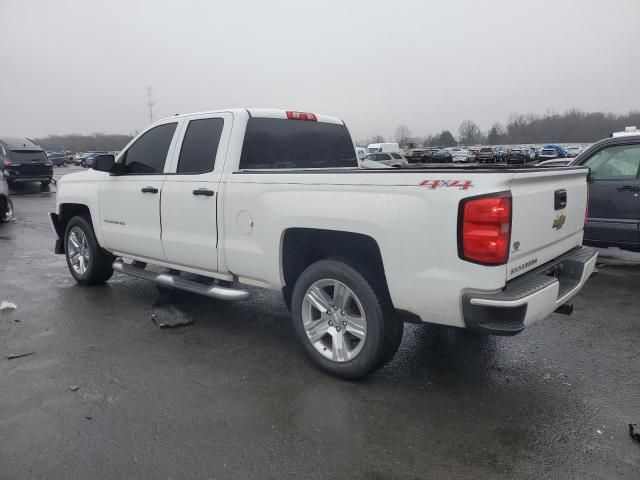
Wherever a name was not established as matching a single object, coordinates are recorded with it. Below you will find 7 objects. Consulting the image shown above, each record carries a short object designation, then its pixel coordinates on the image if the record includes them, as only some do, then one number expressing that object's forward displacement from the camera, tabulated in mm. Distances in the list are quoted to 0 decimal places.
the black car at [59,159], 53531
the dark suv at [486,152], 49656
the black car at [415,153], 45950
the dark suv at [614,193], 6395
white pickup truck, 2895
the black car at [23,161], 18859
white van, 40881
